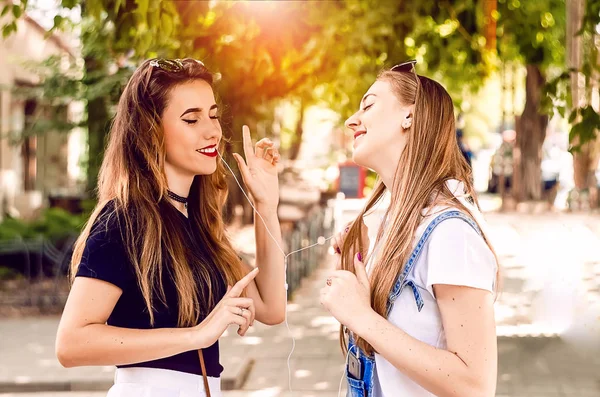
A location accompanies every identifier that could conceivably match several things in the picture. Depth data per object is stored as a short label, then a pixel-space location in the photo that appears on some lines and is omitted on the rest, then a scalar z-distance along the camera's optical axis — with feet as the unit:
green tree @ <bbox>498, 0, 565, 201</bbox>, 35.83
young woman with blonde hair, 7.93
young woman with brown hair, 8.46
